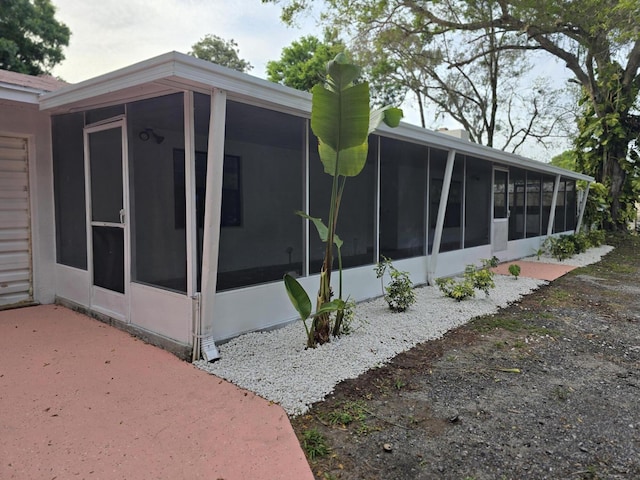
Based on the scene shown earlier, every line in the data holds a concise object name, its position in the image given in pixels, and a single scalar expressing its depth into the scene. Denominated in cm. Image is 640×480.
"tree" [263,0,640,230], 1341
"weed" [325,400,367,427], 266
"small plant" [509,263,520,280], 718
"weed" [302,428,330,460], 231
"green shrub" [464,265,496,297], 600
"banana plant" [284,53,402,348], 324
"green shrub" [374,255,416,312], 506
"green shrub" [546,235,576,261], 1030
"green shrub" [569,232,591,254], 1132
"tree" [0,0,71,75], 1566
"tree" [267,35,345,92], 2150
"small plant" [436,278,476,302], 577
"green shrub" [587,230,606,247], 1313
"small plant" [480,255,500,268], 700
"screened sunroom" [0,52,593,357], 340
